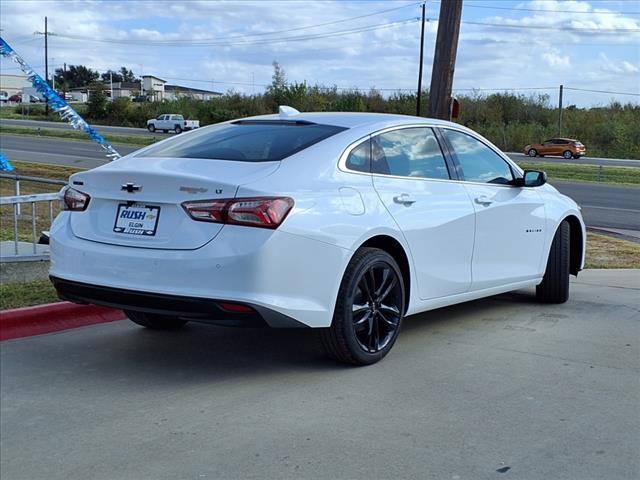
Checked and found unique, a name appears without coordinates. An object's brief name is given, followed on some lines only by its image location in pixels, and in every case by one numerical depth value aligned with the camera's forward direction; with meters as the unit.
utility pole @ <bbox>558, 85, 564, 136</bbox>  66.54
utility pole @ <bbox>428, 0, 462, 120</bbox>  11.80
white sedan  4.52
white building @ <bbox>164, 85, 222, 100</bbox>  82.34
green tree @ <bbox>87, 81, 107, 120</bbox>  77.81
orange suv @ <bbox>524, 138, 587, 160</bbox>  52.81
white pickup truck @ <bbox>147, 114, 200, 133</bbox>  60.28
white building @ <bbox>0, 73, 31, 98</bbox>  134.25
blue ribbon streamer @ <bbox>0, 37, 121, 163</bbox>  12.52
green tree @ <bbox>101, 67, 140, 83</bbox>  136.12
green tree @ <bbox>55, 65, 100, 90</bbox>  132.75
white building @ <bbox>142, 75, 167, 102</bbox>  128.12
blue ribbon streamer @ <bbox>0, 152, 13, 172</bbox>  12.37
